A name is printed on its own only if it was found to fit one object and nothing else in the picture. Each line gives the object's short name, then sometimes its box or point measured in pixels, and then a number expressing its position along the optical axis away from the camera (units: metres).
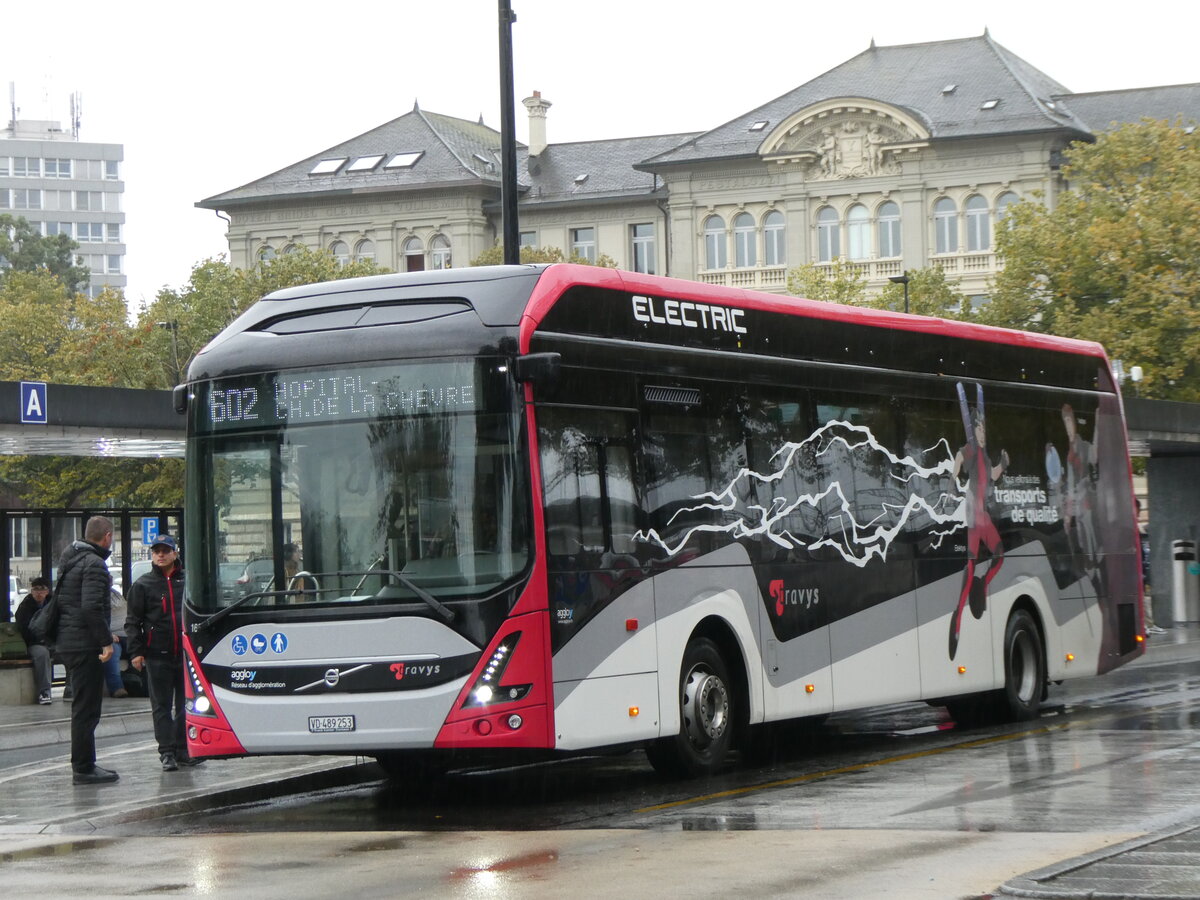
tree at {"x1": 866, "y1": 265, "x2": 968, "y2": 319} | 63.72
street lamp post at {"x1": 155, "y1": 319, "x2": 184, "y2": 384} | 59.87
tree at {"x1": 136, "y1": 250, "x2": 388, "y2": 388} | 63.50
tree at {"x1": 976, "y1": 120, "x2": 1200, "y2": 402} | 50.88
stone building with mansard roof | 73.88
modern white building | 182.62
